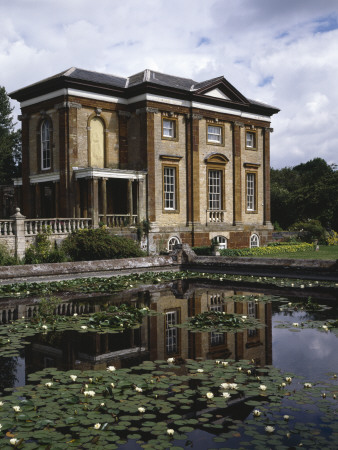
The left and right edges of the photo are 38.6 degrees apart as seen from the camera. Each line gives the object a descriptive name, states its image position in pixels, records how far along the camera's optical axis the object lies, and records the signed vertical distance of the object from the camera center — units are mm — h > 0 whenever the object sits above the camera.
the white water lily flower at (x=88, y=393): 5301 -1905
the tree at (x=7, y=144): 51312 +8384
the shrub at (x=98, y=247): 19969 -1126
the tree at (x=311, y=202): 43500 +1556
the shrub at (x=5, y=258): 18750 -1471
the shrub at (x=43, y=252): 19812 -1320
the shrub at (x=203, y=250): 27758 -1817
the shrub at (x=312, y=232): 37062 -1125
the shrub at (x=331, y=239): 35297 -1608
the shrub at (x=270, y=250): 28109 -1950
